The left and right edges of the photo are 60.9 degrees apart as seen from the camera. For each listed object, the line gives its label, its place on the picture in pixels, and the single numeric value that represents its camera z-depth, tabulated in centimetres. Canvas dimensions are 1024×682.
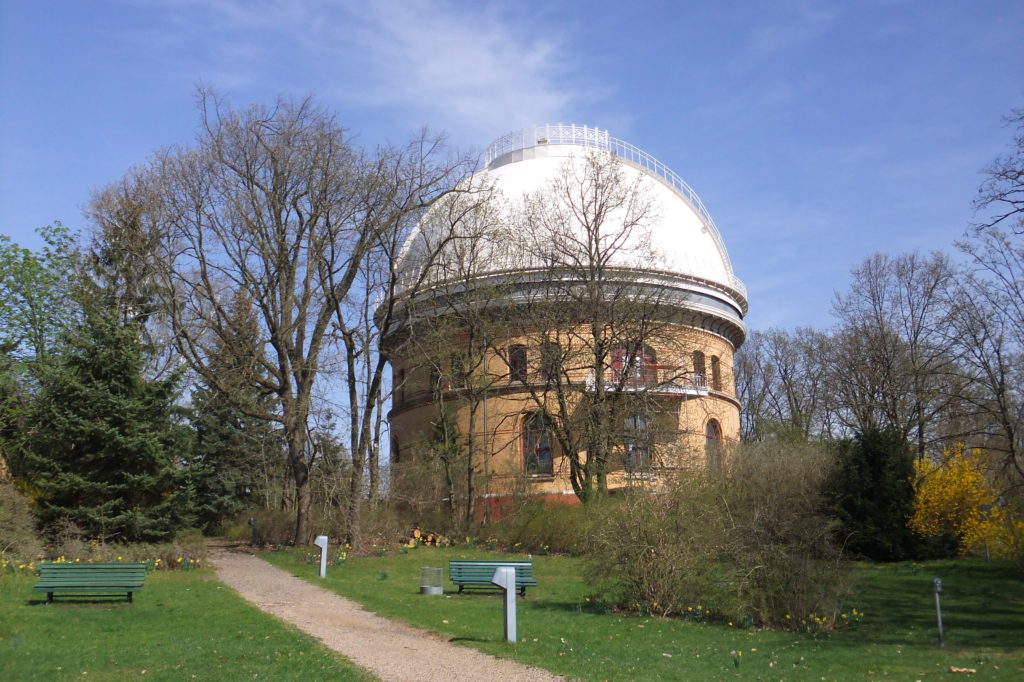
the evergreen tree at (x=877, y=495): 2230
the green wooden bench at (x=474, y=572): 1552
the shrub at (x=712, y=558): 1255
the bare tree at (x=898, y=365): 3127
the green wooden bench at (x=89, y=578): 1289
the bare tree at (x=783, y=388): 4338
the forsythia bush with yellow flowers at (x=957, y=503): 2178
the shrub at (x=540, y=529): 2230
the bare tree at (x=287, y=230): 2264
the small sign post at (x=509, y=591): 1054
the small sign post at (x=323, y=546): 1780
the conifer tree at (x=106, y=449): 1861
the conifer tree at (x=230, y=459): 3441
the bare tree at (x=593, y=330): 2436
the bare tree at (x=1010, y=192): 1408
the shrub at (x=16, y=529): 1565
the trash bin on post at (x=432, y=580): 1560
